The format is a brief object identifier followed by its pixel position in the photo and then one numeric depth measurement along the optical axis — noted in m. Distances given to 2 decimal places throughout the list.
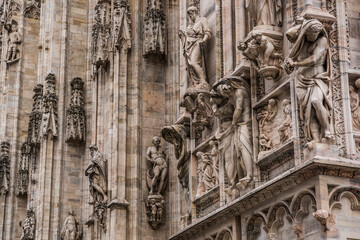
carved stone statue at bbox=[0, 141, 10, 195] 32.69
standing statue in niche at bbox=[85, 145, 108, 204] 22.38
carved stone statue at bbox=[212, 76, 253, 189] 16.72
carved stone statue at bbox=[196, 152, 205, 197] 18.75
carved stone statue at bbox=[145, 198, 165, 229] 21.52
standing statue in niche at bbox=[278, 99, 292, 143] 15.47
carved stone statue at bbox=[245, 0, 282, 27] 16.36
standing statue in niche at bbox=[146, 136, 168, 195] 21.75
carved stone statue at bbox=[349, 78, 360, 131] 14.95
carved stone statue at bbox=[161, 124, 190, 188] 19.89
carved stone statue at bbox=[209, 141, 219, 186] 18.23
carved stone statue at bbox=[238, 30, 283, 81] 16.09
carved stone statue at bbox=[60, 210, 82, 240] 25.56
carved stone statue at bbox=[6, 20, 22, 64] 34.53
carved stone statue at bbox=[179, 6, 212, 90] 19.22
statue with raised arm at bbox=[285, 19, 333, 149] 14.51
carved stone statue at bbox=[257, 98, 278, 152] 16.11
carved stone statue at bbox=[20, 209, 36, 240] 27.47
